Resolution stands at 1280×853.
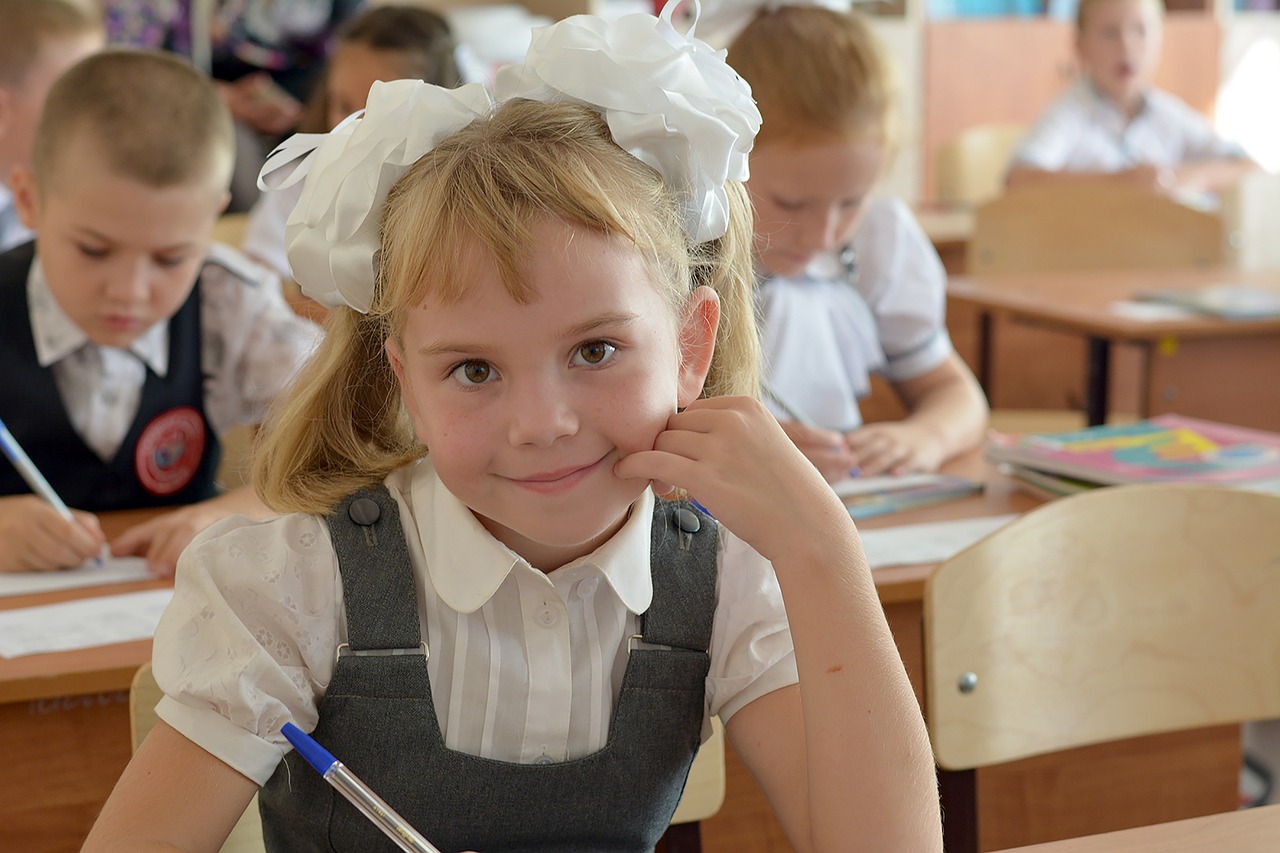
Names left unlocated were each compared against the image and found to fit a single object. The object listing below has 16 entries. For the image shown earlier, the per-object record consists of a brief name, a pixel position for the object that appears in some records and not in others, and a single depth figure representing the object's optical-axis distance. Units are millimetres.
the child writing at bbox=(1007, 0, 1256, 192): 4841
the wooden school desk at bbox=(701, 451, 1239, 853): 1998
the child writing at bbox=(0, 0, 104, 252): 2853
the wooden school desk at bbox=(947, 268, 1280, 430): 2750
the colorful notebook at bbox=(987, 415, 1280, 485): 2082
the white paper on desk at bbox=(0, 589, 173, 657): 1801
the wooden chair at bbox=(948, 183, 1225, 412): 3520
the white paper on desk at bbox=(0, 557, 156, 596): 1920
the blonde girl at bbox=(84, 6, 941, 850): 1553
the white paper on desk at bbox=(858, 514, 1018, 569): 1957
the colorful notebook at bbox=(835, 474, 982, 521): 2095
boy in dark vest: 2063
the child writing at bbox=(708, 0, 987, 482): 2178
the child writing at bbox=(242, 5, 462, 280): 2779
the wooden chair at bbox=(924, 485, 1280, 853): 1762
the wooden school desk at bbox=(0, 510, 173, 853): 1766
